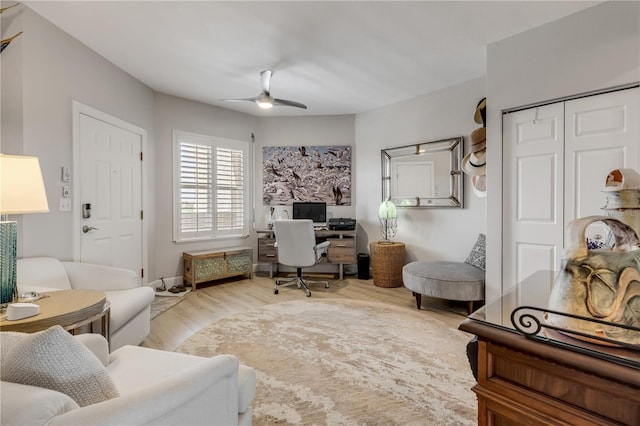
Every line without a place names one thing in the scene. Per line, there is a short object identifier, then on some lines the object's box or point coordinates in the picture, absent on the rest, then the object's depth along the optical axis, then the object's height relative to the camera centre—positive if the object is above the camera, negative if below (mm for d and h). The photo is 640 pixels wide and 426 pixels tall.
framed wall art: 5016 +604
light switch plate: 2551 +57
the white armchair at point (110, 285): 2102 -588
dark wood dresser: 519 -329
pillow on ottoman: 3258 -495
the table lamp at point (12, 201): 1551 +57
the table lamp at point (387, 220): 4277 -145
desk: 4562 -593
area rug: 1645 -1090
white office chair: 3777 -449
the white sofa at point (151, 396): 696 -564
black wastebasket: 4633 -887
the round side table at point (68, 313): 1385 -506
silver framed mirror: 3848 +504
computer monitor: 4840 -5
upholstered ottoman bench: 2932 -715
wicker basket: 4168 -749
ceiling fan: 3272 +1259
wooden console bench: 4043 -754
